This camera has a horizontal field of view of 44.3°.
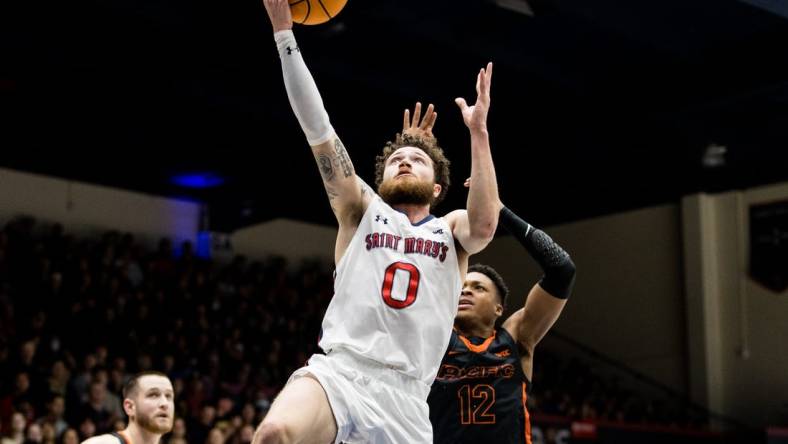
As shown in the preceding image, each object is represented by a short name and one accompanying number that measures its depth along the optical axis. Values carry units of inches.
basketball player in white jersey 153.7
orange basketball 178.7
